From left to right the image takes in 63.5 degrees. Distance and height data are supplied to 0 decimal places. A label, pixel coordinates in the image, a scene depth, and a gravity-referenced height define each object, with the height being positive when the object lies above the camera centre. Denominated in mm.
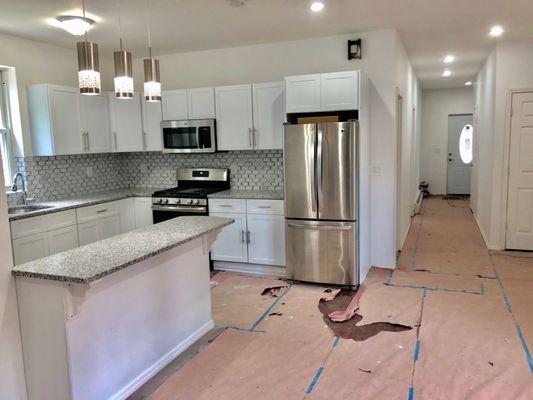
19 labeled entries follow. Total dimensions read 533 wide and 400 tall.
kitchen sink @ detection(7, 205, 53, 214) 4398 -519
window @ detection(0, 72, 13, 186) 4543 +304
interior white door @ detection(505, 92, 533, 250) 5418 -436
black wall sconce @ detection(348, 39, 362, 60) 4652 +1066
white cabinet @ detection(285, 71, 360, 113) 4246 +570
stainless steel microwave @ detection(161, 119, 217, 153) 5094 +206
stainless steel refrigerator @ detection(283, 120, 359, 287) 4148 -513
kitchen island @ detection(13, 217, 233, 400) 2213 -906
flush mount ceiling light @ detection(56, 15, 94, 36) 3809 +1185
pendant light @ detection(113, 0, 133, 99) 2585 +495
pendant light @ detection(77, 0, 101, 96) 2377 +493
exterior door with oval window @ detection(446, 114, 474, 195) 10555 -354
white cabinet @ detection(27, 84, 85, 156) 4609 +424
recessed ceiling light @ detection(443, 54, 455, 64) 6291 +1295
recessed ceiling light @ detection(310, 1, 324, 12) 3617 +1219
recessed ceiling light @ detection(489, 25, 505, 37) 4648 +1249
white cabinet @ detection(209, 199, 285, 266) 4758 -909
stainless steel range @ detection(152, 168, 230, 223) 5008 -469
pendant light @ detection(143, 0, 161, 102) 2777 +482
